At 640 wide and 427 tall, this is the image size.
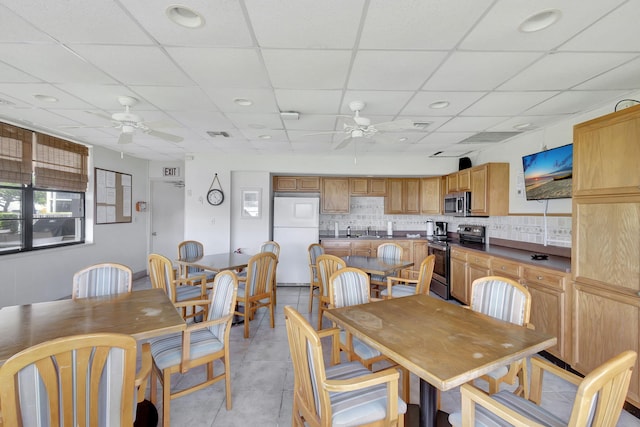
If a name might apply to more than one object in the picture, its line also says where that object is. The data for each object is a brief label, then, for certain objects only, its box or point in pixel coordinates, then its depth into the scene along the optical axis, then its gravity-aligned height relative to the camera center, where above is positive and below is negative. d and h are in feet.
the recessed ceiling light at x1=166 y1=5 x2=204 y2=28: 5.04 +3.66
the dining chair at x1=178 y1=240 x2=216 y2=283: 13.20 -2.08
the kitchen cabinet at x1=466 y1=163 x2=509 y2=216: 13.88 +1.25
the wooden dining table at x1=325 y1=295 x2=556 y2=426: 4.09 -2.23
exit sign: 19.72 +2.84
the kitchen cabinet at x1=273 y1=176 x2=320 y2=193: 18.97 +1.97
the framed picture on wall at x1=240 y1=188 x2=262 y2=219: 17.70 +0.48
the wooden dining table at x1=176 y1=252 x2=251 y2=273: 10.94 -2.11
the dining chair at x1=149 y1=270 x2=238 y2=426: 5.90 -3.07
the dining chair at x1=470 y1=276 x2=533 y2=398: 5.69 -2.17
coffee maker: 18.81 -1.05
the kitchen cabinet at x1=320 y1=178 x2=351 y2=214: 19.07 +1.30
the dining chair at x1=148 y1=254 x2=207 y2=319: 9.28 -2.46
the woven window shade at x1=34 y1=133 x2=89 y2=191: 12.46 +2.28
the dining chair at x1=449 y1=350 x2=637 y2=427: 3.18 -2.49
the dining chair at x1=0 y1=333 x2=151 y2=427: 3.22 -2.14
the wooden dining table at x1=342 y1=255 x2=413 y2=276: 10.68 -2.14
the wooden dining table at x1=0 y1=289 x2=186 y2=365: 4.99 -2.22
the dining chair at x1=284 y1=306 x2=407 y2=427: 4.12 -2.96
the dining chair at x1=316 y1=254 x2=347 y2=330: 10.34 -2.13
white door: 19.94 -0.35
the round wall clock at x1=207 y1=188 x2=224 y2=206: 17.17 +1.01
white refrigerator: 17.39 -1.01
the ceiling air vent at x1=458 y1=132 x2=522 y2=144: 12.60 +3.65
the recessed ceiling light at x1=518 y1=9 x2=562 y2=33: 5.11 +3.67
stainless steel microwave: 15.28 +0.59
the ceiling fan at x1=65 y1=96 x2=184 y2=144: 8.68 +2.91
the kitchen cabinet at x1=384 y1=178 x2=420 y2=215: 19.31 +1.35
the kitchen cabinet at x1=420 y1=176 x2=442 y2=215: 18.60 +1.22
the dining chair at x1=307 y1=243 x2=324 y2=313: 13.46 -2.21
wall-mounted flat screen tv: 10.29 +1.63
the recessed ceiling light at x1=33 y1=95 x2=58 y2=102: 8.91 +3.68
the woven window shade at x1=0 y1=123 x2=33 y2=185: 10.94 +2.33
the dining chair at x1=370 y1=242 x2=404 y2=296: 13.23 -2.02
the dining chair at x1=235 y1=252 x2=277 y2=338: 10.30 -2.75
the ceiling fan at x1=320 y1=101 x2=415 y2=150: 8.75 +2.85
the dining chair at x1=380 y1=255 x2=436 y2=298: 9.76 -2.33
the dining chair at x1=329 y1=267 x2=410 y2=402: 6.36 -2.33
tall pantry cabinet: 6.52 -0.65
